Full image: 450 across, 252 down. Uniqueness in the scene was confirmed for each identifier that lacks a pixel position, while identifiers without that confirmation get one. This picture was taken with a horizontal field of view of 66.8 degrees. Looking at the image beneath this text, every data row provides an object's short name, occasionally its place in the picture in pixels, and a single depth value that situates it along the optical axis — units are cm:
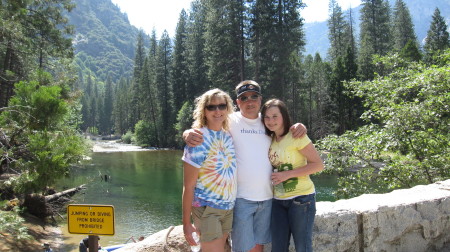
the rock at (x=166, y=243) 272
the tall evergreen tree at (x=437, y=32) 3025
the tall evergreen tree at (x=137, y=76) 5342
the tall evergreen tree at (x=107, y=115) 7969
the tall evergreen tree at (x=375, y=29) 3231
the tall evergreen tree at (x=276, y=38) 2542
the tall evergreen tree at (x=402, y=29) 3572
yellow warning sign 244
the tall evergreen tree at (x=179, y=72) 4262
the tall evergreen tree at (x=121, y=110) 6541
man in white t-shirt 228
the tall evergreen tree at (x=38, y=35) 734
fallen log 1225
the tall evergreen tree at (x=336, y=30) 4025
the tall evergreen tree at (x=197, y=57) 3878
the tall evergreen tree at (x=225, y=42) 2606
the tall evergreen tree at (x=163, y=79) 4500
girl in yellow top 234
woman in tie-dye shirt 213
